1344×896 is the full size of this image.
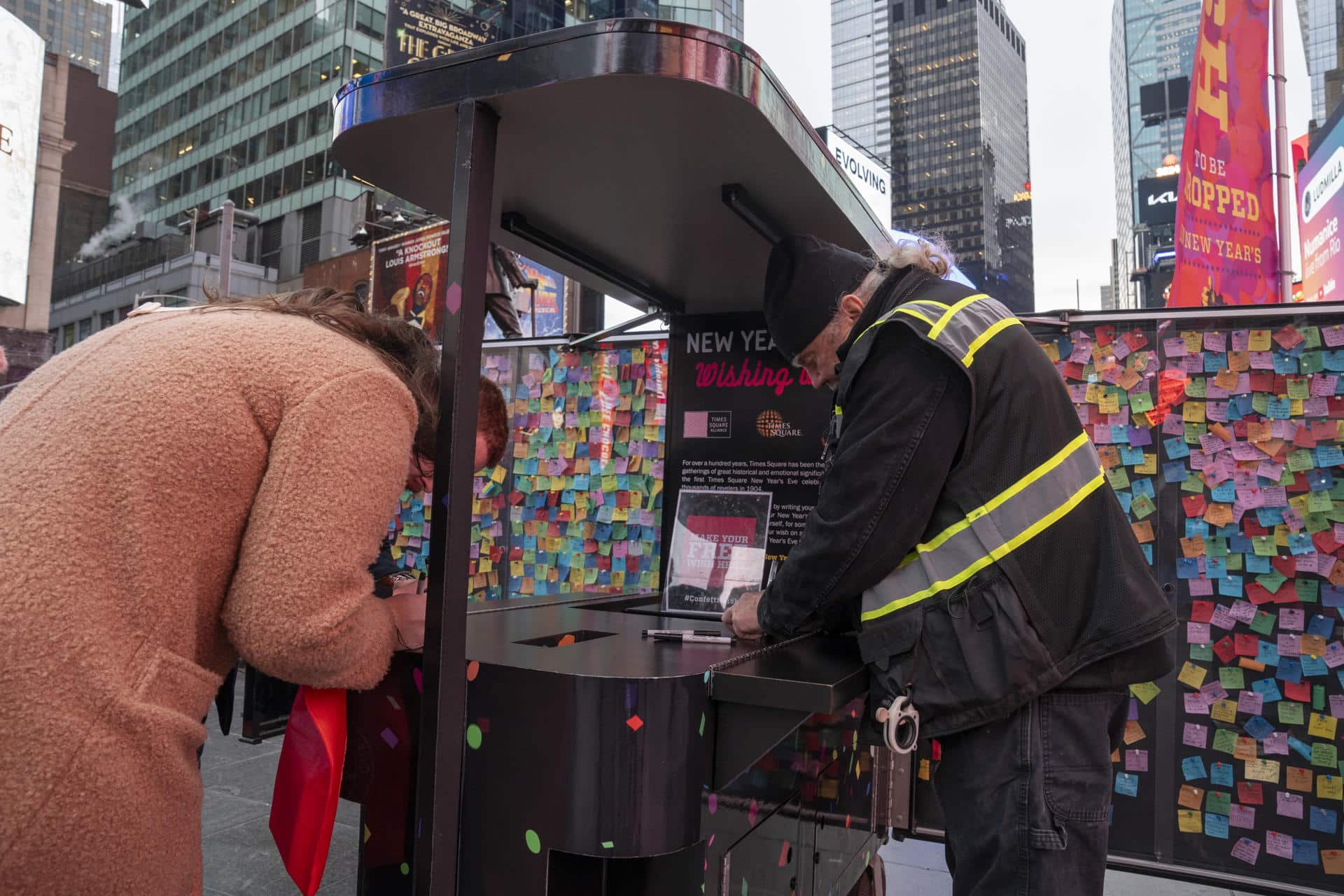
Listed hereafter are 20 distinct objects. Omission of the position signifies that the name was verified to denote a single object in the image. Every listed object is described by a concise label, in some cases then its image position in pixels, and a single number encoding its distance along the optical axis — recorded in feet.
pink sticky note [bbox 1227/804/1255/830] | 10.98
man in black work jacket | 4.94
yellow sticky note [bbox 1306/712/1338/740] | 10.66
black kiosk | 4.39
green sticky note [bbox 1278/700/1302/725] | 10.85
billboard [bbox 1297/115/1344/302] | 26.96
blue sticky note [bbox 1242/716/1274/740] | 10.98
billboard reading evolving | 39.40
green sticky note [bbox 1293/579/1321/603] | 10.84
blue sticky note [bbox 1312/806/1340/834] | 10.56
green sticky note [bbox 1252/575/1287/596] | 10.99
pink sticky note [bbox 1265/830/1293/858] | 10.78
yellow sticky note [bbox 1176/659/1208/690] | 11.34
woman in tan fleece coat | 3.26
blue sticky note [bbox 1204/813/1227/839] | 11.07
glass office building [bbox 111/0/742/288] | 130.00
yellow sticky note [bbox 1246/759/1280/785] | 10.89
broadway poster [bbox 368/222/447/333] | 33.86
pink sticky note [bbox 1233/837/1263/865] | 10.93
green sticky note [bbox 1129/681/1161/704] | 11.45
